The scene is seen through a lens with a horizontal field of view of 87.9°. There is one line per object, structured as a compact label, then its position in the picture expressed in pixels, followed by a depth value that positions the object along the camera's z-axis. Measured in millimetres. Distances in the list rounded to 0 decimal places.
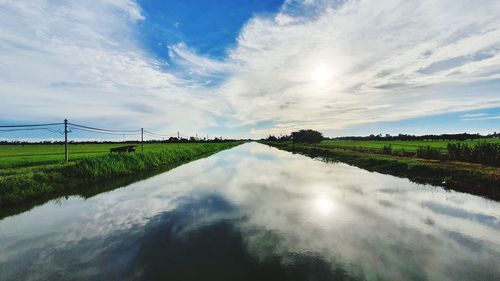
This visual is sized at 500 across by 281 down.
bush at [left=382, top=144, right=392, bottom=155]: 35300
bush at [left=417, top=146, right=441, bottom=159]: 26703
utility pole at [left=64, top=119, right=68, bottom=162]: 22353
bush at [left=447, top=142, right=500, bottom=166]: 20500
